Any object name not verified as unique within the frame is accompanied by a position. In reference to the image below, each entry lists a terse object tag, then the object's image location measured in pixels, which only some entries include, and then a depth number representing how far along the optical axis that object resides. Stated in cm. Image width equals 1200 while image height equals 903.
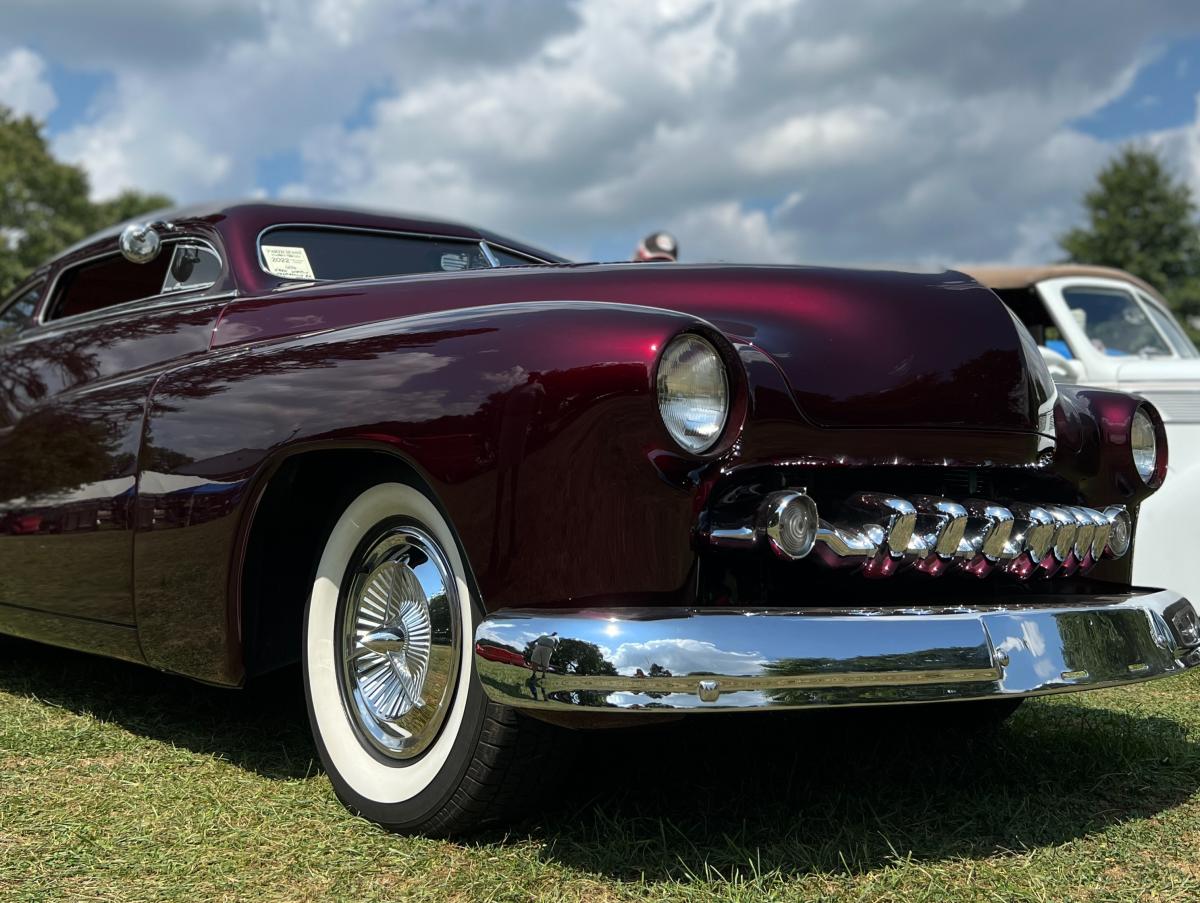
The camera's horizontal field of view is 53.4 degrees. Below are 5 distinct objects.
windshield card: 331
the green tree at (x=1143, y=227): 3784
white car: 563
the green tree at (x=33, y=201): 4122
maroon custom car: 196
